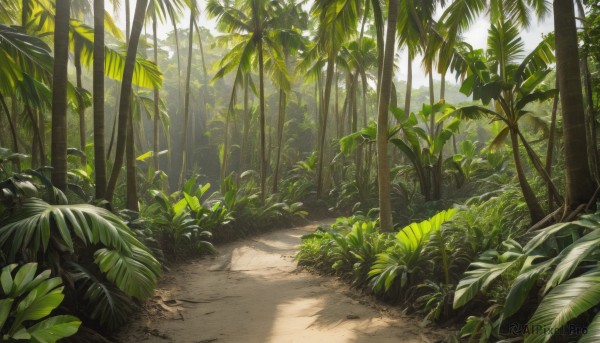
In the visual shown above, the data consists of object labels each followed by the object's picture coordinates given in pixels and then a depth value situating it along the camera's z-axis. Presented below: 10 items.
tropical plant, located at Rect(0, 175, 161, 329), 3.35
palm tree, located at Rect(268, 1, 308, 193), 12.15
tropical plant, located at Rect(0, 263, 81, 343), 2.60
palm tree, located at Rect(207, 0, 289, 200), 12.42
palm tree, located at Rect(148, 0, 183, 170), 8.34
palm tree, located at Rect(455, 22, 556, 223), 5.45
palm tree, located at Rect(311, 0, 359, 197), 7.79
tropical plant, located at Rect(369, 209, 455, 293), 4.79
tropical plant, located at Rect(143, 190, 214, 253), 7.78
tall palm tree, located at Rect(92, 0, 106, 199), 5.97
